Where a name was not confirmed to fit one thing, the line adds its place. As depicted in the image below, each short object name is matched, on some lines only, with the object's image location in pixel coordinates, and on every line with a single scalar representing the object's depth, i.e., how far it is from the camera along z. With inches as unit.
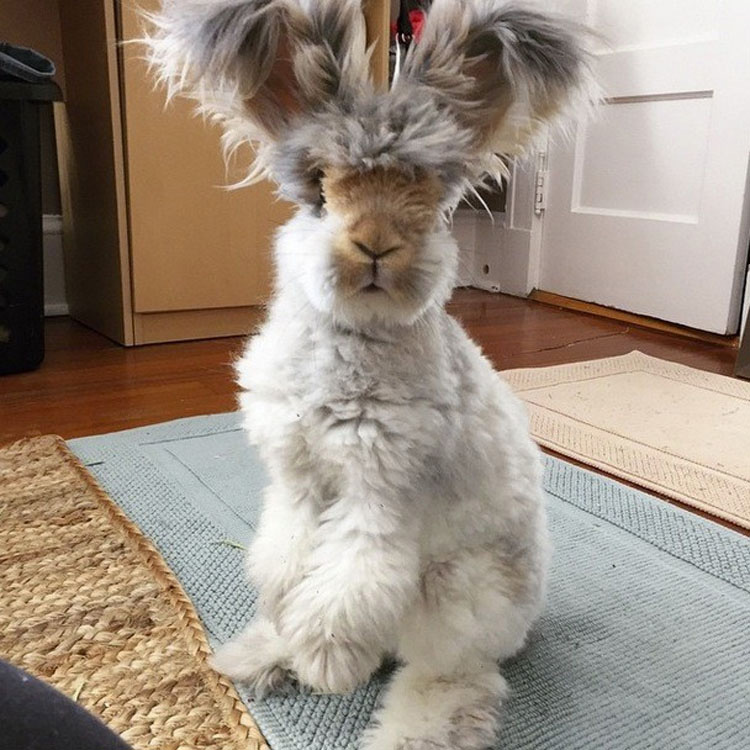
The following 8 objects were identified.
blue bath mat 31.3
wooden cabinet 76.7
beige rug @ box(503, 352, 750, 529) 54.0
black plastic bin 70.6
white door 84.7
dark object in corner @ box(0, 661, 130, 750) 13.5
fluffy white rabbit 26.2
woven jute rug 30.8
